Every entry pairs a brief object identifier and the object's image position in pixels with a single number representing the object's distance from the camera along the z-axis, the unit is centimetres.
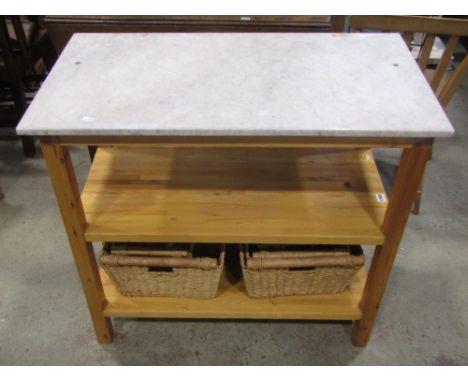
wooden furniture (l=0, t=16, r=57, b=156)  194
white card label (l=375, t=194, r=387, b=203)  131
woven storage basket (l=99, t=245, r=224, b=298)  129
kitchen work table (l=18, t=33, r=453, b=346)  100
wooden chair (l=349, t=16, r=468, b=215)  147
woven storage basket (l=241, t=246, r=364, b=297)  129
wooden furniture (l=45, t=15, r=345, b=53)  167
